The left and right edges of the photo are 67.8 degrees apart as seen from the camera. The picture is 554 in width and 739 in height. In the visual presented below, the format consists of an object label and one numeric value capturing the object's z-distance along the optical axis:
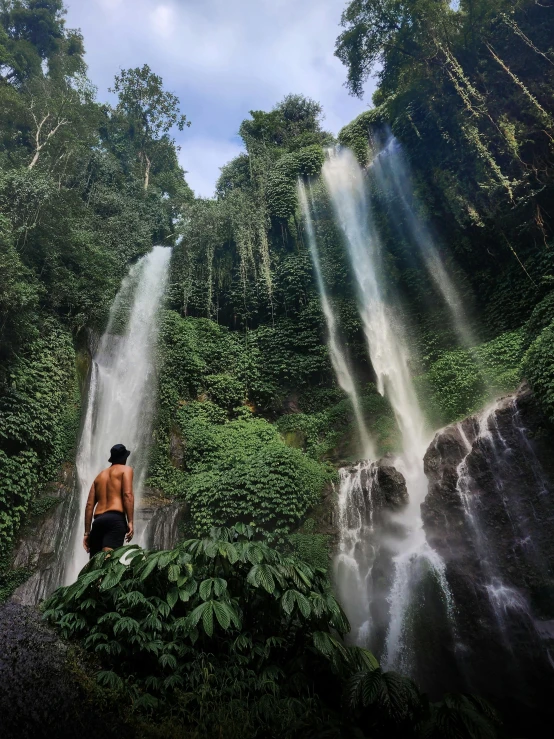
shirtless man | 4.19
